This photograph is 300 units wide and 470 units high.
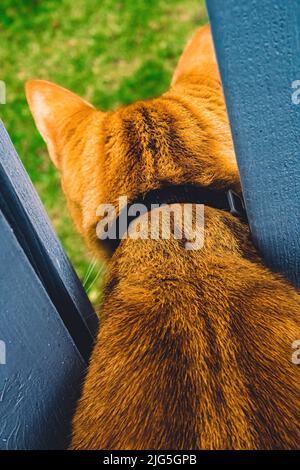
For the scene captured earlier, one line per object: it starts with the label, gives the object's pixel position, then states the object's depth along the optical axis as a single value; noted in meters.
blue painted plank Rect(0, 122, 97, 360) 0.47
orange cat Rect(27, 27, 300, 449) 0.47
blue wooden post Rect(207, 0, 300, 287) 0.42
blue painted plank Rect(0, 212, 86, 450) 0.47
